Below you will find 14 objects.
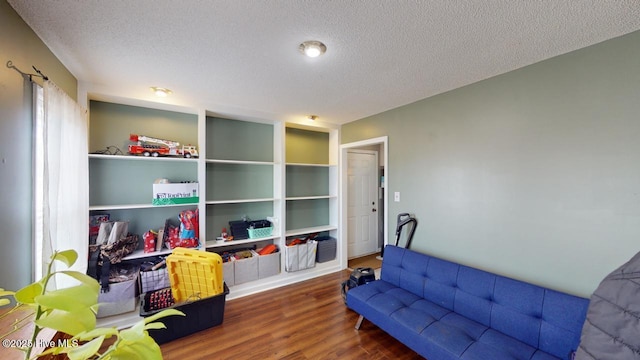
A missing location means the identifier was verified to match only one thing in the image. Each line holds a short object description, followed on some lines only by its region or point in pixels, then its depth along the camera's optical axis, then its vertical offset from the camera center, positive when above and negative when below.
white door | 4.40 -0.42
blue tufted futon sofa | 1.52 -1.06
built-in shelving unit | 2.59 +0.08
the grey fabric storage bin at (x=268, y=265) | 3.20 -1.16
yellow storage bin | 2.38 -0.95
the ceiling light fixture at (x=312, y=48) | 1.62 +0.92
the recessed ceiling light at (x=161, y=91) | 2.43 +0.93
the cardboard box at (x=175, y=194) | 2.60 -0.15
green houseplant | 0.42 -0.26
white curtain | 1.51 +0.02
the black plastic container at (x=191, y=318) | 2.13 -1.31
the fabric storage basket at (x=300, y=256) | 3.40 -1.10
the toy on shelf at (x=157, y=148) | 2.55 +0.36
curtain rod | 1.26 +0.63
